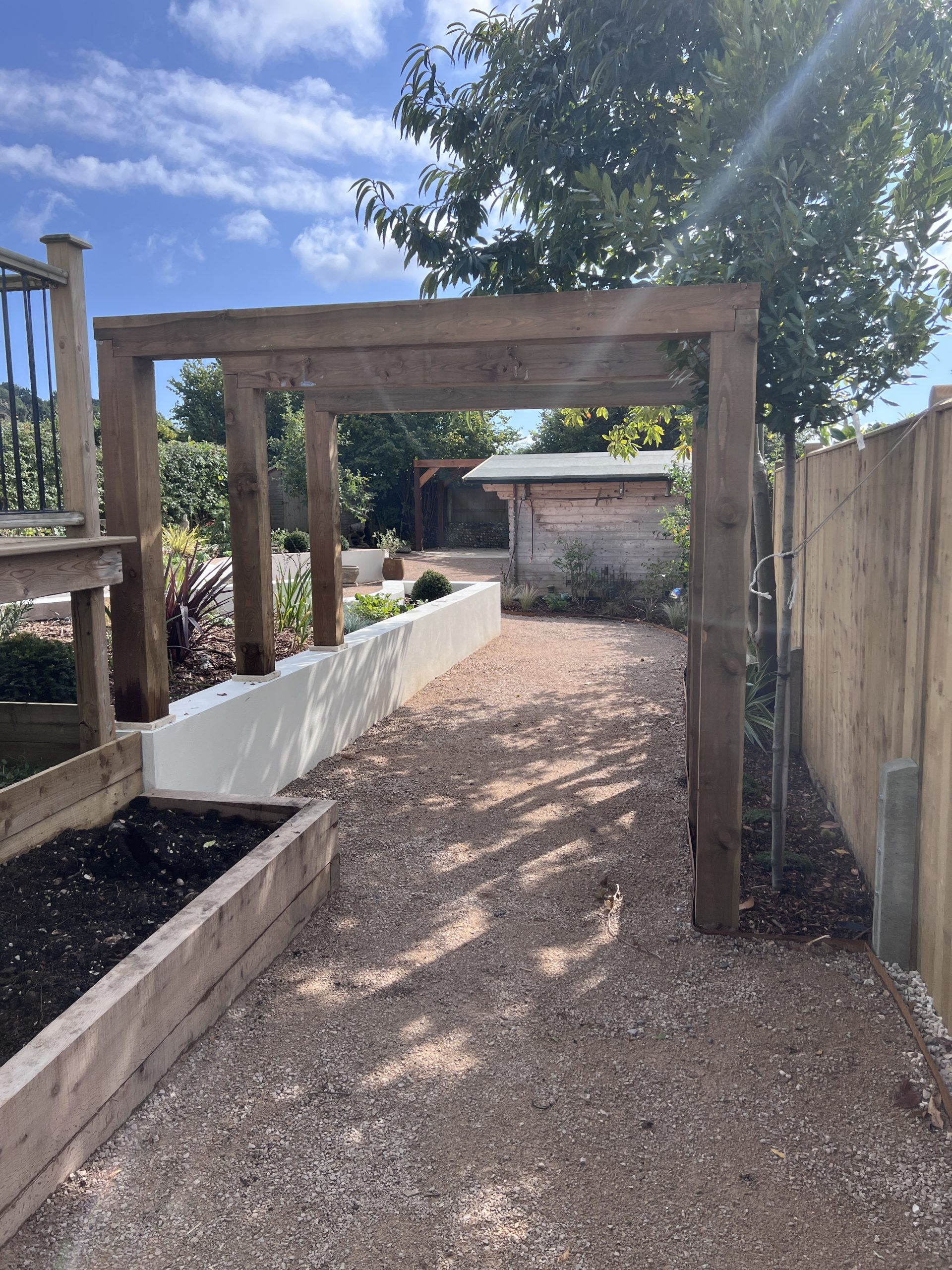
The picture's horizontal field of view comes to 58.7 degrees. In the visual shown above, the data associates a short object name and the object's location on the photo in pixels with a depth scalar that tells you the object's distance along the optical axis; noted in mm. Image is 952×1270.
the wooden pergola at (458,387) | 3055
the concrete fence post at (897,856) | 2705
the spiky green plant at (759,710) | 5633
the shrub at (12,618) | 4820
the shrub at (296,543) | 16578
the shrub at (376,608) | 8703
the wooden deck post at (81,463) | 3383
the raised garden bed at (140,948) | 1850
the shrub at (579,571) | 14242
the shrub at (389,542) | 18125
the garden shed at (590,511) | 14086
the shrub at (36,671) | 4152
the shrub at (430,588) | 10906
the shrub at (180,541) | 7508
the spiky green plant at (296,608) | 6941
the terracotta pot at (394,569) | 16062
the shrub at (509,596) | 14133
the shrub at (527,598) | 13875
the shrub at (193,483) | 17266
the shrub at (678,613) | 12492
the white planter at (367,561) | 16891
